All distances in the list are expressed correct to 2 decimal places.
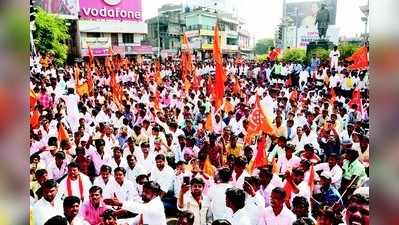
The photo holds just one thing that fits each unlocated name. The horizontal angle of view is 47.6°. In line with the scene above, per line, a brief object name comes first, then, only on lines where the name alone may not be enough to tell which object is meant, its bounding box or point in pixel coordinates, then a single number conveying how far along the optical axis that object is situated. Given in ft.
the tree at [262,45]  141.88
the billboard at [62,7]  80.53
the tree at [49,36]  64.64
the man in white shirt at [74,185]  12.85
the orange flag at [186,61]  30.46
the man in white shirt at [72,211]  10.47
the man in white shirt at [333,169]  14.06
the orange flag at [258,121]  17.67
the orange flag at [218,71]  16.79
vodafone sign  84.23
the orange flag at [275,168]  15.51
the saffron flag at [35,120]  19.35
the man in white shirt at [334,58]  43.74
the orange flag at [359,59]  28.07
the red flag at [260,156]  14.80
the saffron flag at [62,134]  19.33
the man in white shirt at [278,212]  10.51
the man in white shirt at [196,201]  12.00
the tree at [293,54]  68.59
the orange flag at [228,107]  26.43
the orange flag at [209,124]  20.83
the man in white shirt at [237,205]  10.47
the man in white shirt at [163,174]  14.43
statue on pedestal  74.74
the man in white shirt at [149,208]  10.83
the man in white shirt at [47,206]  11.03
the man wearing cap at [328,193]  12.68
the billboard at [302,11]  121.90
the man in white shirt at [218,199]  11.80
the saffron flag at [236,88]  30.67
